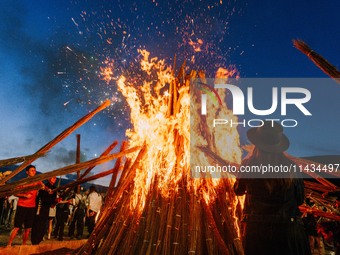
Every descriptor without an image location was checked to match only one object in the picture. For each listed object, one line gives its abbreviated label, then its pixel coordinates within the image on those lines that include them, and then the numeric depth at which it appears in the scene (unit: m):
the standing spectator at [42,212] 7.73
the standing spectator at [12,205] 12.91
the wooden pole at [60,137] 4.83
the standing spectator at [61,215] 10.14
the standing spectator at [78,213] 11.31
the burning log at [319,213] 4.96
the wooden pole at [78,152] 9.28
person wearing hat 3.23
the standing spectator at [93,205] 10.56
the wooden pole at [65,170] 4.22
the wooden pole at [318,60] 4.23
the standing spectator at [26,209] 6.95
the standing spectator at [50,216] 9.92
